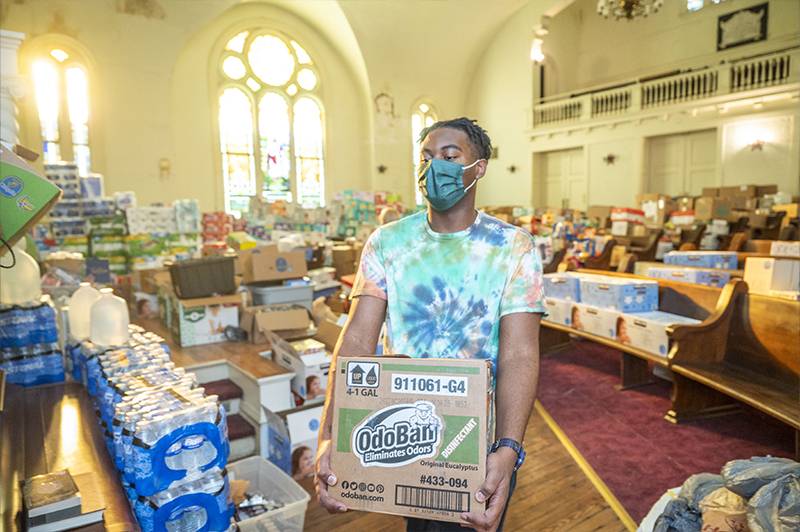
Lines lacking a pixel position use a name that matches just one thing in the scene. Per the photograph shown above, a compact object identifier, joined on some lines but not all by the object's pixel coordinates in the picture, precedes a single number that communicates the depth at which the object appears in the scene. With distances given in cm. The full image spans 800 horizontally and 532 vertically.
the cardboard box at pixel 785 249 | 469
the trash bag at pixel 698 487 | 190
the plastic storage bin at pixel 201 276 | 338
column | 207
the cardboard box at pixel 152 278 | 410
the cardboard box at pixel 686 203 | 879
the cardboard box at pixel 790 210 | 744
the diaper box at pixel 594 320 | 400
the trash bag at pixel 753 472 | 168
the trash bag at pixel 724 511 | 167
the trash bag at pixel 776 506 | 152
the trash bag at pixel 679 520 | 184
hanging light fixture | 892
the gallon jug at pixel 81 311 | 248
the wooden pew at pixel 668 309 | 358
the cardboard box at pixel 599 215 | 988
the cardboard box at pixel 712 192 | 952
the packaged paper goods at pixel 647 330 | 353
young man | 118
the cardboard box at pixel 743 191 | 897
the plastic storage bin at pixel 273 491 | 195
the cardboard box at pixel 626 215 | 826
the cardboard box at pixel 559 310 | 454
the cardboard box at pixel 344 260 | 635
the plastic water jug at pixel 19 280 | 233
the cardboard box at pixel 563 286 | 452
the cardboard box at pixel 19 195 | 152
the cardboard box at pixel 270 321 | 344
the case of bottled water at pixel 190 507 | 137
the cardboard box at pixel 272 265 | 399
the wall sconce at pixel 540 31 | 1294
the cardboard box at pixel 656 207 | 895
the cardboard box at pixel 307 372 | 275
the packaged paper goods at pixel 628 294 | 390
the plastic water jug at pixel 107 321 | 225
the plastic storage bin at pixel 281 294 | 404
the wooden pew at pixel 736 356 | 284
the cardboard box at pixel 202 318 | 341
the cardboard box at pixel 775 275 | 395
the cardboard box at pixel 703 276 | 422
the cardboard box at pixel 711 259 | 489
